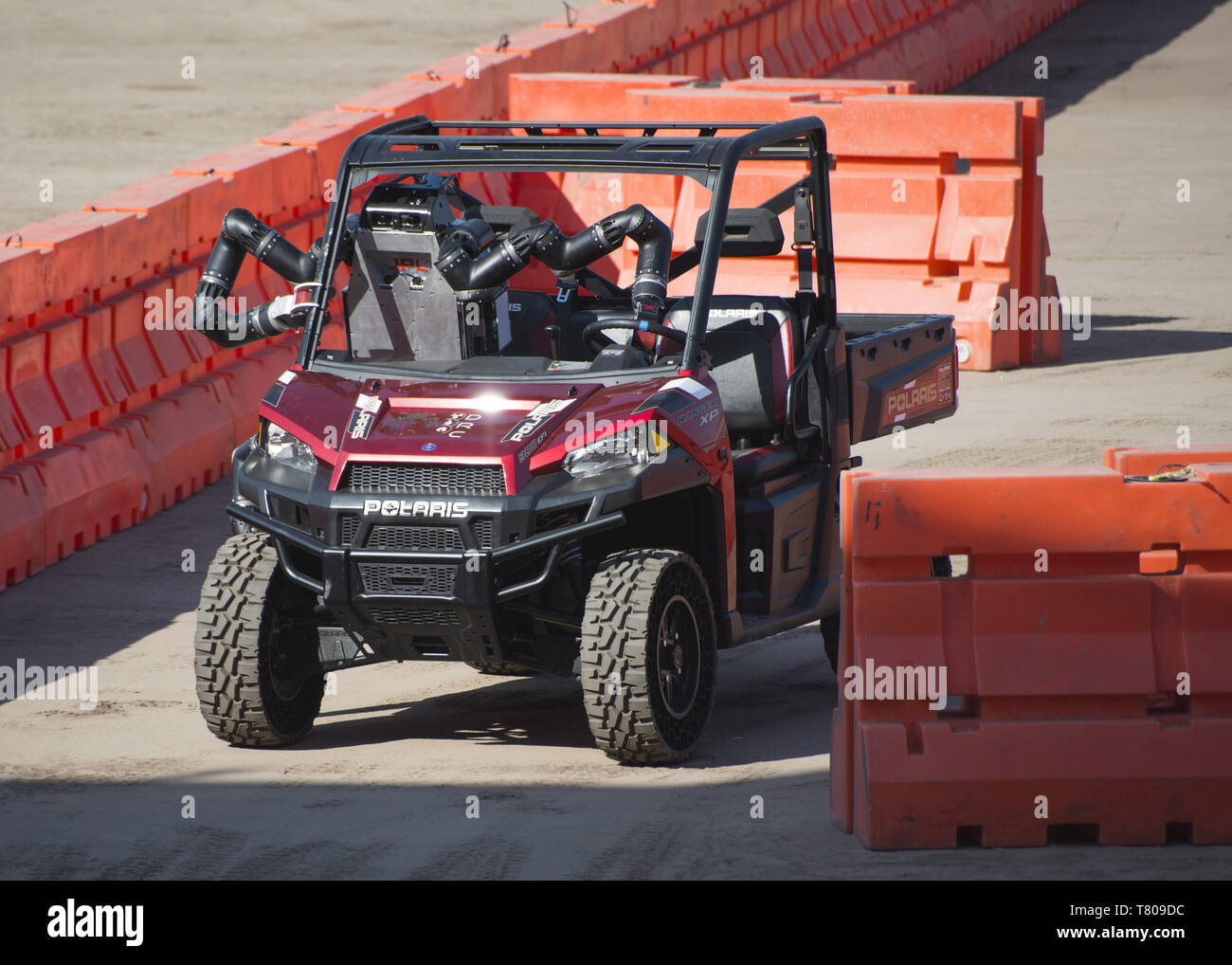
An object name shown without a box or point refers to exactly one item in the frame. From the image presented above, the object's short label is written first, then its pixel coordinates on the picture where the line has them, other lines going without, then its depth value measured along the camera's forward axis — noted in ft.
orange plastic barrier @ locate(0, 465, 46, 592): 63.41
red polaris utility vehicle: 45.50
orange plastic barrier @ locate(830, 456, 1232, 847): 40.06
